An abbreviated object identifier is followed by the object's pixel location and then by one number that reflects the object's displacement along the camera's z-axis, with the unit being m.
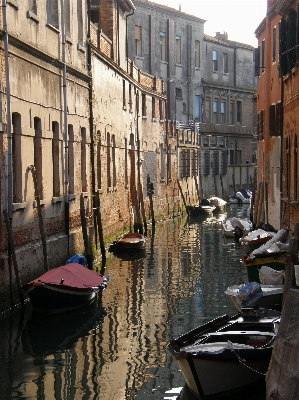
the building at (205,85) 43.66
